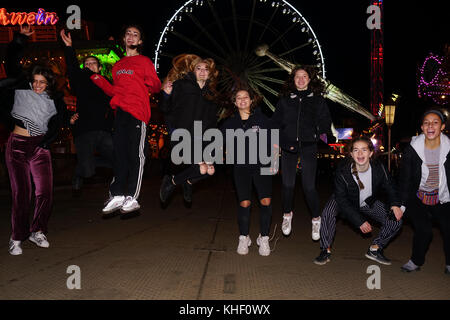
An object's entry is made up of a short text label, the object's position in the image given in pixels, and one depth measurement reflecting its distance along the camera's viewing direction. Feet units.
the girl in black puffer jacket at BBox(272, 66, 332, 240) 16.33
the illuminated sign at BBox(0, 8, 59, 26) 94.12
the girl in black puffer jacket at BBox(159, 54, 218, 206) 15.25
